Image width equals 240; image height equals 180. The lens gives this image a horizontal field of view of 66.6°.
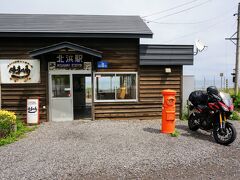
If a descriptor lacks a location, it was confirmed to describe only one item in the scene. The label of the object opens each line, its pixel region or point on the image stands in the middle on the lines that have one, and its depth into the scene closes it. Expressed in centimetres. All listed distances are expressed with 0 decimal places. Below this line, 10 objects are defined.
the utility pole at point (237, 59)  1144
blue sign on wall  792
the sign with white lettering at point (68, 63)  784
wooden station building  770
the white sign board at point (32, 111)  747
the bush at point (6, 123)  593
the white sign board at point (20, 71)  771
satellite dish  878
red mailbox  610
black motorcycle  527
